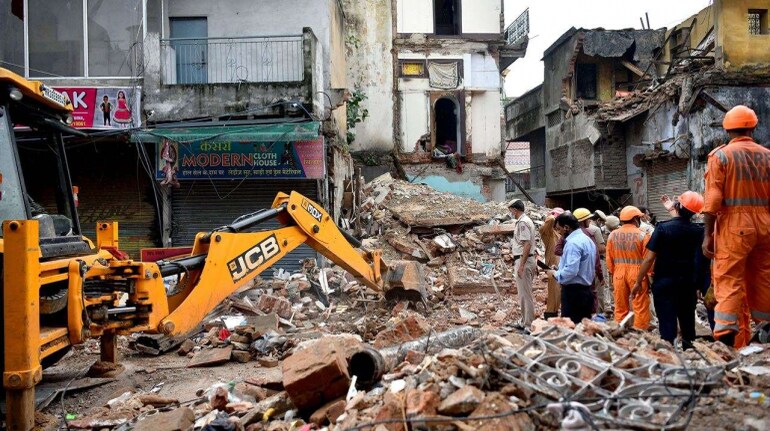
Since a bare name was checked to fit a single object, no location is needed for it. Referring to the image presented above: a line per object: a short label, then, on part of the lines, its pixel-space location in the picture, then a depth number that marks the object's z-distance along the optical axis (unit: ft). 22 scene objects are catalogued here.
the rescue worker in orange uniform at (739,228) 13.87
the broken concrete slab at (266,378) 16.07
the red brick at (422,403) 10.15
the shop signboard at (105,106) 40.14
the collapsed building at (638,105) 56.44
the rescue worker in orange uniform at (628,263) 21.29
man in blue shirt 19.53
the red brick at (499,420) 9.37
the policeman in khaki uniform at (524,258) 25.85
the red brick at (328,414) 12.04
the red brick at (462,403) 9.98
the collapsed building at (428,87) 73.77
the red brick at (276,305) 30.83
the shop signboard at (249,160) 41.86
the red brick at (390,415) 10.14
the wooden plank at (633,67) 80.79
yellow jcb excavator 13.52
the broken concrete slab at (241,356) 23.24
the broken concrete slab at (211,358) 22.53
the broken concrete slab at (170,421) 13.09
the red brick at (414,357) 14.34
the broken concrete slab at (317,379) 12.65
